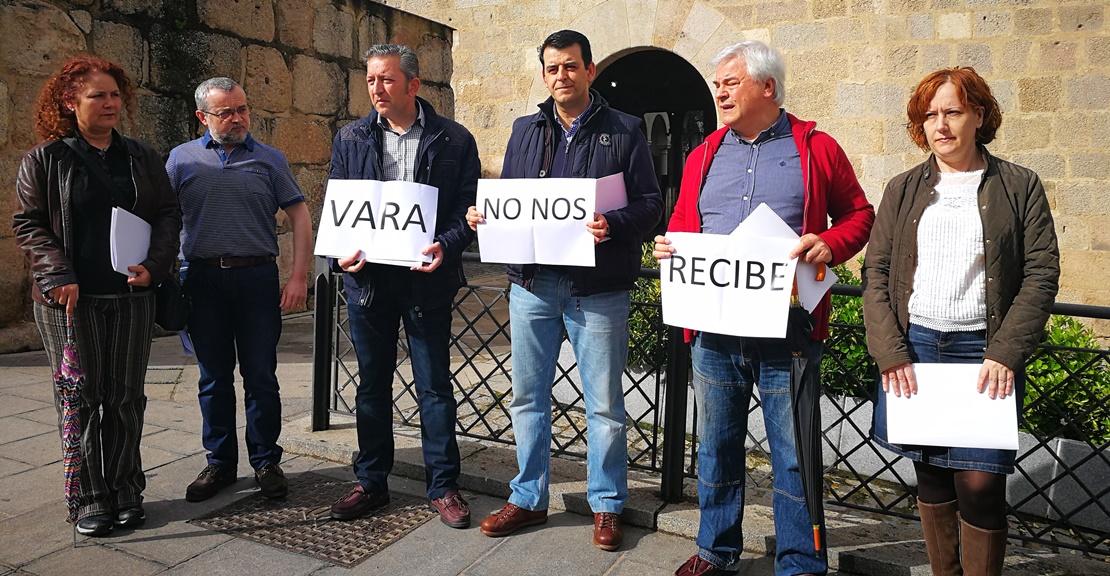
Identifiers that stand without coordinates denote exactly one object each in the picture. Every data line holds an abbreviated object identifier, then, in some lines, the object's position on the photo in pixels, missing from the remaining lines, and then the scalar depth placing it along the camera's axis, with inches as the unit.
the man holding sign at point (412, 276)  132.0
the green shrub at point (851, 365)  168.2
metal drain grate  127.3
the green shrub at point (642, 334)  190.2
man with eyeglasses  140.4
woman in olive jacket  94.3
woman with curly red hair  122.9
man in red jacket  105.6
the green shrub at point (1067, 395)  129.5
